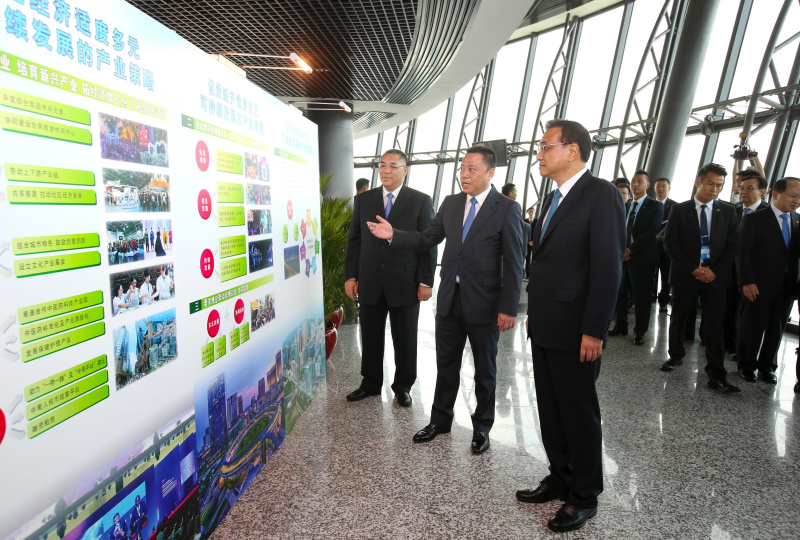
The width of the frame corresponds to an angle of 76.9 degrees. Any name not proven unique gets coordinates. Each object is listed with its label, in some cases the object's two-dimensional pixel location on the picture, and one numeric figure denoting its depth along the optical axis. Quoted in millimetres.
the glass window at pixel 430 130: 12406
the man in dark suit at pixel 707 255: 3549
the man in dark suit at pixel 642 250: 4934
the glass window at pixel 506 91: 10906
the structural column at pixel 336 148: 9664
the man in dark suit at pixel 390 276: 3195
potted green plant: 4523
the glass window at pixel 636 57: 8172
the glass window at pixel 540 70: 10164
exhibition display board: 1148
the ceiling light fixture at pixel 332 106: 9508
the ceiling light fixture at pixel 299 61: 4557
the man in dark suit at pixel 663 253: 5570
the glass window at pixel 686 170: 7023
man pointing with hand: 2594
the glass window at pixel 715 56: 6582
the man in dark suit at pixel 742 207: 3895
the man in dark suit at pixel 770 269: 3592
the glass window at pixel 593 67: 9062
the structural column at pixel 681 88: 6555
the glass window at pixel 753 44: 6066
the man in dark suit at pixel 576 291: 1902
